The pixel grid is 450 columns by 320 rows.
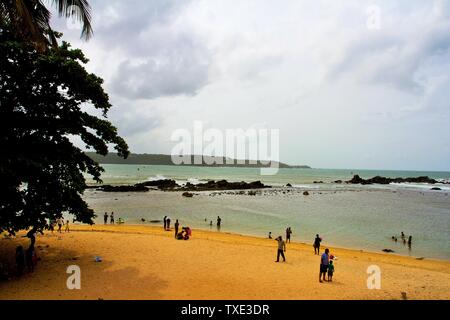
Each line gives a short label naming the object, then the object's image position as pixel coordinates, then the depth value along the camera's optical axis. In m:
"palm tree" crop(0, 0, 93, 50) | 8.57
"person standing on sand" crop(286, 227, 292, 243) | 26.17
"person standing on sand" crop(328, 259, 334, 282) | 14.94
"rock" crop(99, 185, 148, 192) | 66.56
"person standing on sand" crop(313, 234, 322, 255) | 21.72
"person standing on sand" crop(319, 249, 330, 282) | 14.88
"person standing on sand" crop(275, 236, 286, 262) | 18.03
